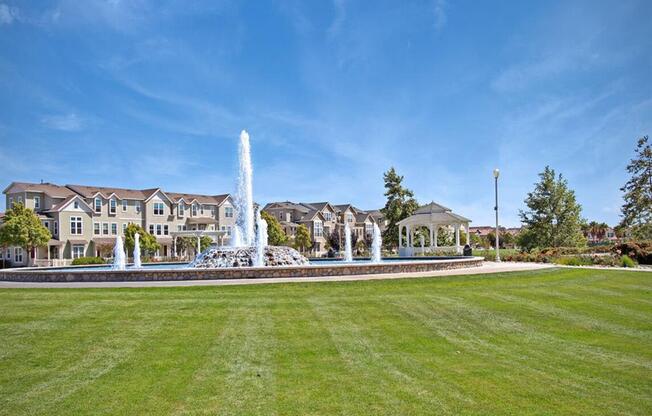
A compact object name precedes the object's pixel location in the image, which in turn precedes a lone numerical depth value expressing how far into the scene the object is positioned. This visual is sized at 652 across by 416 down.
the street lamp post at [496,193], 31.62
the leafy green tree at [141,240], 55.12
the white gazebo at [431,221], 38.75
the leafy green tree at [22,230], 46.53
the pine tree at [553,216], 49.41
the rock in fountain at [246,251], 23.97
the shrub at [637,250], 31.73
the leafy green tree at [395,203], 59.47
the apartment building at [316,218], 80.19
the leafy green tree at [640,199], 48.47
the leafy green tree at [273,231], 64.88
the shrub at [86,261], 45.56
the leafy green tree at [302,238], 71.56
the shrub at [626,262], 28.06
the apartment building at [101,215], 53.94
